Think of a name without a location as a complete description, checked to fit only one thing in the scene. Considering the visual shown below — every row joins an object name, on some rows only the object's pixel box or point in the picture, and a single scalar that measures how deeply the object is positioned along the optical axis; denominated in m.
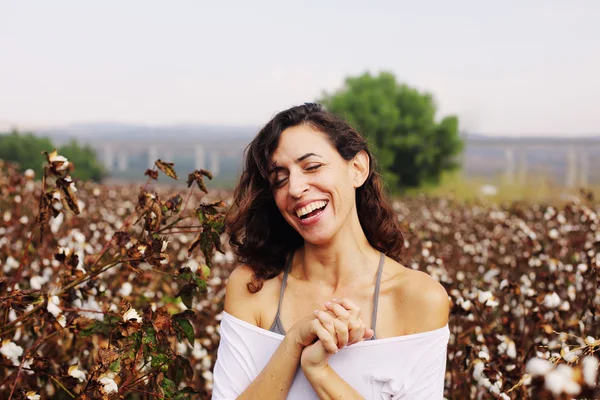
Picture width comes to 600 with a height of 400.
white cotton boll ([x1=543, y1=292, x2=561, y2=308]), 2.80
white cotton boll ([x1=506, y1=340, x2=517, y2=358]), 2.60
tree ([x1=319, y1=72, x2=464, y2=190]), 29.91
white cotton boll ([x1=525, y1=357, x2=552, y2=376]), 0.79
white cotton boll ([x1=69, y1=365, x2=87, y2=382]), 2.24
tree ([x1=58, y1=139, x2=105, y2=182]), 28.92
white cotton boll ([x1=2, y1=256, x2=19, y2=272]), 3.69
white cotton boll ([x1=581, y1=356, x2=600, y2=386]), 0.77
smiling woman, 1.92
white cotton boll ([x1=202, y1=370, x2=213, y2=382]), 3.28
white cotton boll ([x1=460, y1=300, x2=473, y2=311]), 2.65
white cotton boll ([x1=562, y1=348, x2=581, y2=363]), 1.33
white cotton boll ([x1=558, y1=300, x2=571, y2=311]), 2.91
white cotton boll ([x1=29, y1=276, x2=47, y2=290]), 3.08
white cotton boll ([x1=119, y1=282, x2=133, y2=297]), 2.91
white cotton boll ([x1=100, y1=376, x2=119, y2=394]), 1.91
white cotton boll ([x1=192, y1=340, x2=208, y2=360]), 3.29
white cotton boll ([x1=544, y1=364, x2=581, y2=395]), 0.75
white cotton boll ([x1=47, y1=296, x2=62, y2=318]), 2.11
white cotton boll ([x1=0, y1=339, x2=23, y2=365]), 2.45
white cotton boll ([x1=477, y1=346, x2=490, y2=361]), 2.42
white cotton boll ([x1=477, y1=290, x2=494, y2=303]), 2.64
